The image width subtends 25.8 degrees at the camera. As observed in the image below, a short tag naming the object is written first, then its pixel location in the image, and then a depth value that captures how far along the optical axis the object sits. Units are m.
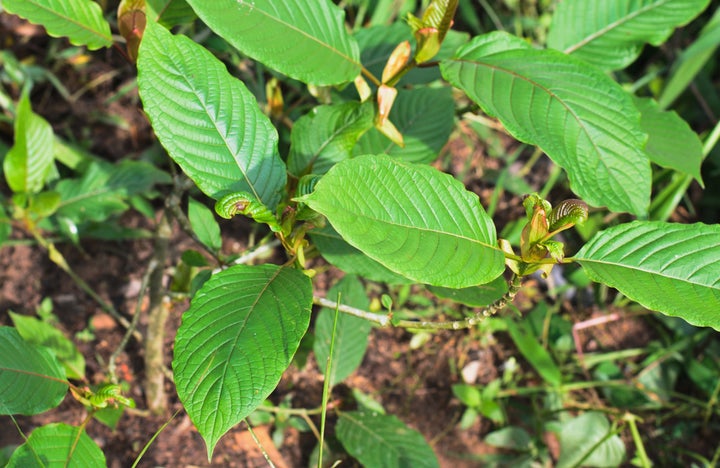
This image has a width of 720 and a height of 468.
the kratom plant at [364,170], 0.94
